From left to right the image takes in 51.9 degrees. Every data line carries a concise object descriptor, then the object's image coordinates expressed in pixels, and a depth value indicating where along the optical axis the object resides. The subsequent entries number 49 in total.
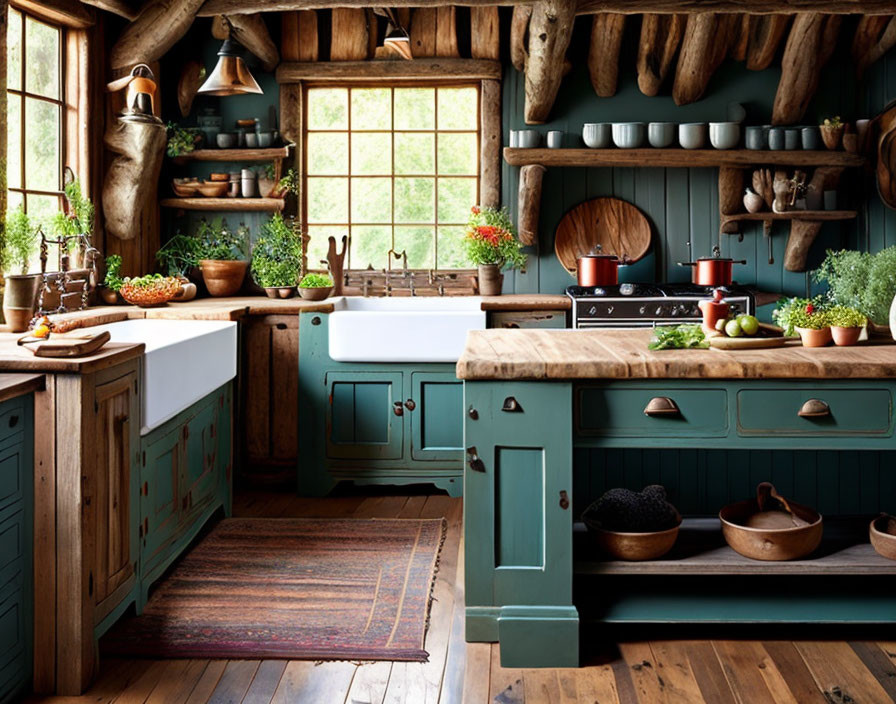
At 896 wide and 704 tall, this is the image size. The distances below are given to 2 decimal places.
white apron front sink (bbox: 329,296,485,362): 4.56
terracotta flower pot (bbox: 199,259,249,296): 5.46
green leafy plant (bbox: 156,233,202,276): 5.55
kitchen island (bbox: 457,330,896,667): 2.61
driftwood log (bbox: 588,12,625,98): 5.24
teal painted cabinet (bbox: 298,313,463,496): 4.62
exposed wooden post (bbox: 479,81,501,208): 5.58
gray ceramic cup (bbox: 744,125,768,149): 5.39
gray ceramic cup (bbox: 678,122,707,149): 5.38
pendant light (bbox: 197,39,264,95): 4.30
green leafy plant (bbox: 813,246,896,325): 3.47
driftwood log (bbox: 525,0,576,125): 4.64
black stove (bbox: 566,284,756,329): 5.04
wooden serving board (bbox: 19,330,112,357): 2.54
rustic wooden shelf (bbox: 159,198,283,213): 5.46
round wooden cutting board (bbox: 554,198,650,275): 5.65
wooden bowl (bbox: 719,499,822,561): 2.72
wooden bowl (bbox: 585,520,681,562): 2.75
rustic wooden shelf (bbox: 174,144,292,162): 5.44
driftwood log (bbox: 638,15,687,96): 5.26
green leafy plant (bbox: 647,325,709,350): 2.85
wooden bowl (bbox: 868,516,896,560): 2.74
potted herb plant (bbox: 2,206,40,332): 3.55
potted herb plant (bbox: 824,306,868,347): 2.91
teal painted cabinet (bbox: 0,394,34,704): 2.33
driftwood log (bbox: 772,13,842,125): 5.14
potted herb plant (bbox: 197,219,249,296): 5.47
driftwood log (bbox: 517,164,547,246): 5.45
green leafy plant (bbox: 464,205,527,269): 5.38
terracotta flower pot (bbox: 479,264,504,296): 5.41
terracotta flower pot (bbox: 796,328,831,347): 2.90
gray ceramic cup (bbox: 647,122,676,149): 5.38
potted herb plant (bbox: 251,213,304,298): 5.32
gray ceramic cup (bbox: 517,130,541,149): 5.43
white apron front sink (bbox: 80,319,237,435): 3.06
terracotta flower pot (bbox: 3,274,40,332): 3.55
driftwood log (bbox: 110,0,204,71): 4.80
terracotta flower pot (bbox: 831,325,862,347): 2.92
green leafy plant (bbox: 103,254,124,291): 4.78
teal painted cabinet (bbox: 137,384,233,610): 3.10
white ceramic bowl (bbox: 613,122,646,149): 5.37
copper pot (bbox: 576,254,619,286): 5.27
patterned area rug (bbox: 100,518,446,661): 2.80
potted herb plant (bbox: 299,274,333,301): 5.12
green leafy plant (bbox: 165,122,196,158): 5.39
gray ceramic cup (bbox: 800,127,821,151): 5.38
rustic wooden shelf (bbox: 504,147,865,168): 5.36
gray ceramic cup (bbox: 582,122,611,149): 5.38
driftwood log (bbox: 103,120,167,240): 4.90
